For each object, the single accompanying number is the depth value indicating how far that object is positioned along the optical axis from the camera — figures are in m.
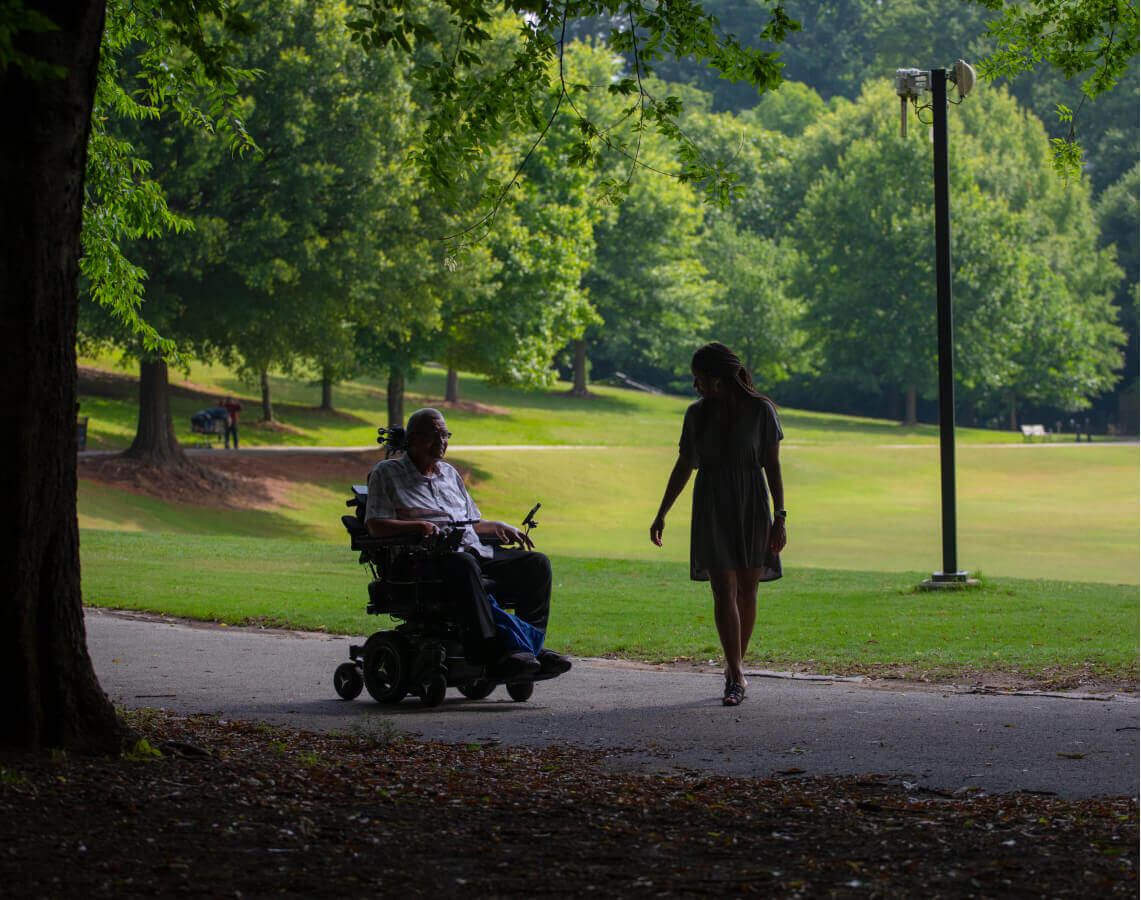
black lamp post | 31.75
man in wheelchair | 16.19
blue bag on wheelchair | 16.28
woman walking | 16.78
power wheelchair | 16.55
